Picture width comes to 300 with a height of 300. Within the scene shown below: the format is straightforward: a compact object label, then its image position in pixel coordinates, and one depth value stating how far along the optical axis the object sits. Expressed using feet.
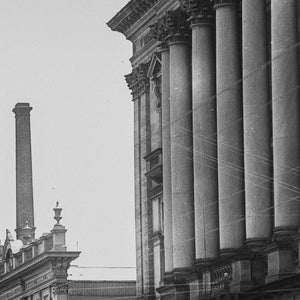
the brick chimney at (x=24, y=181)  279.28
